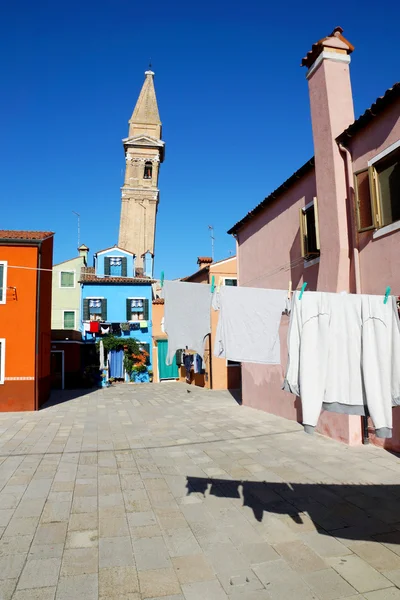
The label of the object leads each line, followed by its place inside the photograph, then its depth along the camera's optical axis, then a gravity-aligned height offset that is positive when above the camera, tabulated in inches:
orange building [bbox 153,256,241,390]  769.6 -46.7
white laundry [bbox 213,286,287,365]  187.9 +7.2
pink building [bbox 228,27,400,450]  271.0 +108.3
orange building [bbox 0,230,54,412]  519.2 +31.1
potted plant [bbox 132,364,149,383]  914.1 -74.7
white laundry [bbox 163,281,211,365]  198.8 +13.0
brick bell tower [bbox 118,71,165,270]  1576.0 +613.2
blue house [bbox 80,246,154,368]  931.3 +85.3
